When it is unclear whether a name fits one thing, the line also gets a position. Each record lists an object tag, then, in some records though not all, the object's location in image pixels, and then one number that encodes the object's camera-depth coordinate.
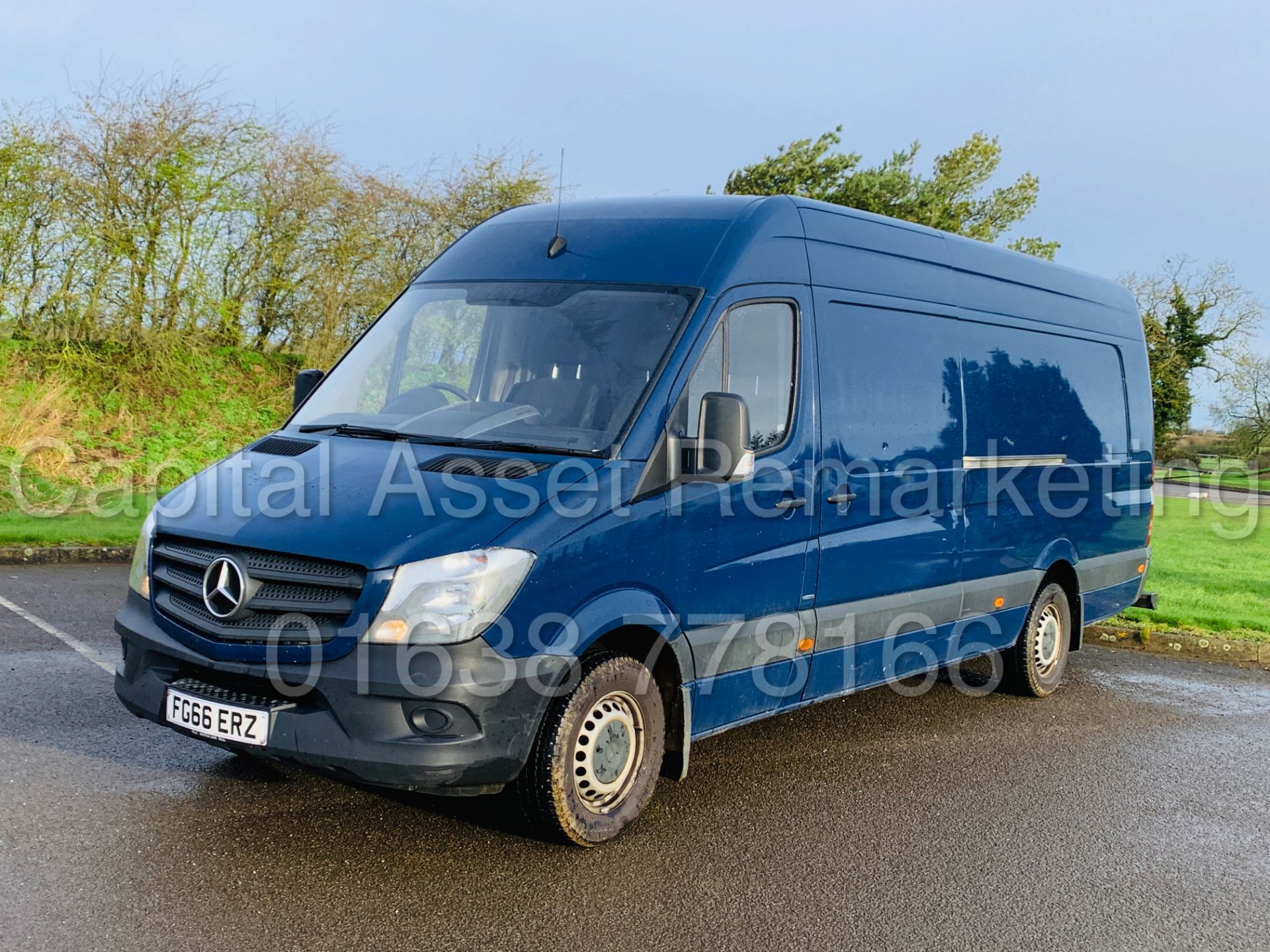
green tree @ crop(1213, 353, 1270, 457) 51.03
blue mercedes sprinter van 4.28
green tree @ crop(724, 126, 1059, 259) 41.00
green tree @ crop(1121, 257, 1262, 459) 54.69
